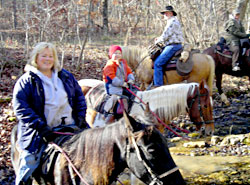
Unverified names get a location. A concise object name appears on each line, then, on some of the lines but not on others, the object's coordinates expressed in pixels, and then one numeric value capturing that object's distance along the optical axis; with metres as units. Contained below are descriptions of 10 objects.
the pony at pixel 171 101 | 5.38
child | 5.38
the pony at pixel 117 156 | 2.25
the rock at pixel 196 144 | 6.38
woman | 2.82
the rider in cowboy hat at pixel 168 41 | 7.69
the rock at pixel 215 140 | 6.53
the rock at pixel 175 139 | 6.93
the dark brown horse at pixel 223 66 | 10.25
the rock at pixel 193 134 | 7.06
